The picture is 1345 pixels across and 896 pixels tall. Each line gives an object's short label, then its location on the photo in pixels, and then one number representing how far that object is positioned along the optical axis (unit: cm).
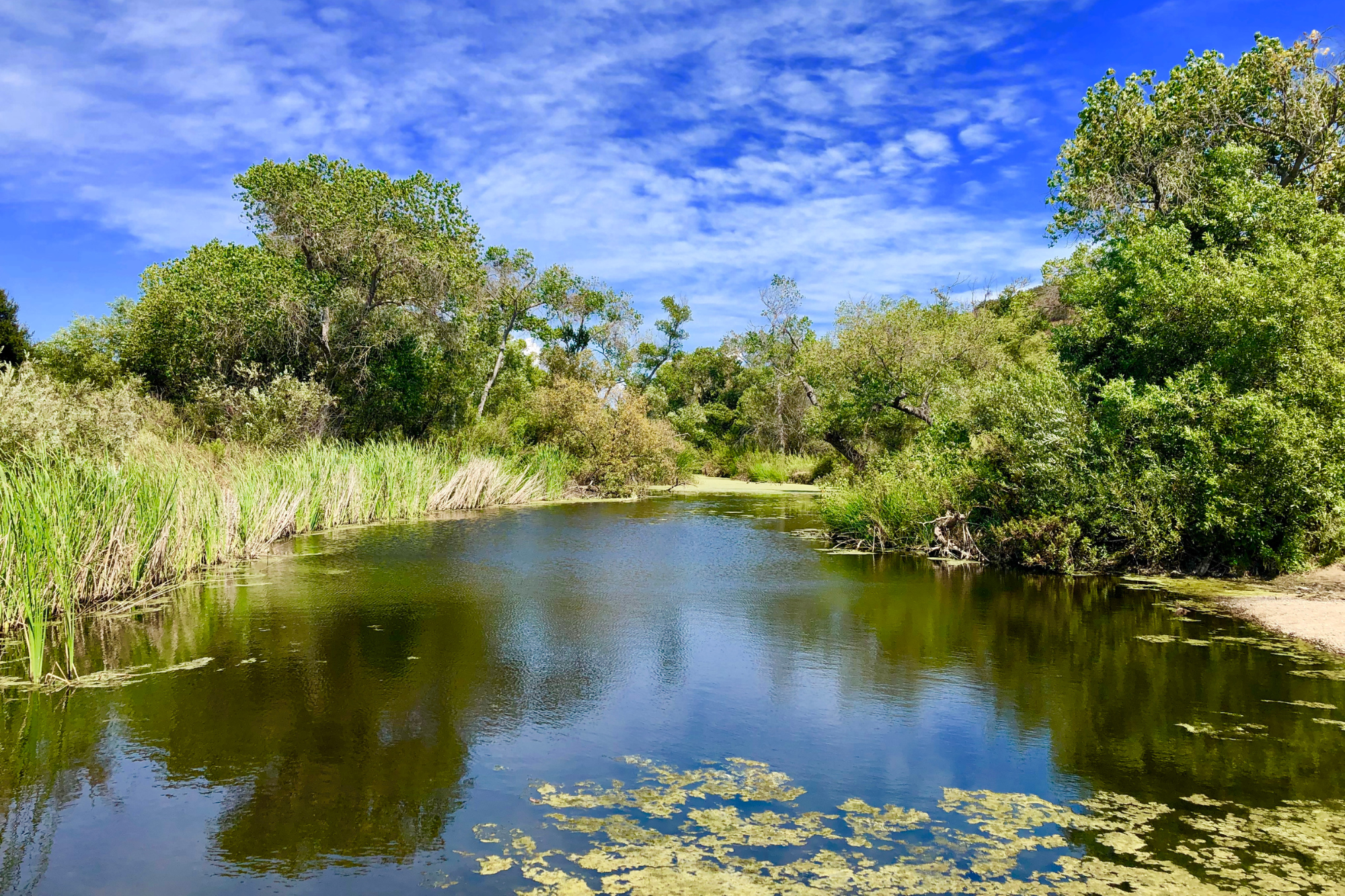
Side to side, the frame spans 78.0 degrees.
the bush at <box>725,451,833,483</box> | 3759
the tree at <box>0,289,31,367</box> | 2773
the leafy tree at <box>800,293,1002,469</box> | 2169
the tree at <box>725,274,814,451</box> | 3259
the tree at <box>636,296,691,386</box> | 5278
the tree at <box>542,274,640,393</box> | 3744
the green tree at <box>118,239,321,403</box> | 2361
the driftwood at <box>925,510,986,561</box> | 1524
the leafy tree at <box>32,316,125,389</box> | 2273
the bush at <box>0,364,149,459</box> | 1162
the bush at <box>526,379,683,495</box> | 3033
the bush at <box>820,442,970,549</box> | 1568
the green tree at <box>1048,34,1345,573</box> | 1167
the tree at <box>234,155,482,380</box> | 2489
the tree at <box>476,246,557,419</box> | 3338
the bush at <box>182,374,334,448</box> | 2189
